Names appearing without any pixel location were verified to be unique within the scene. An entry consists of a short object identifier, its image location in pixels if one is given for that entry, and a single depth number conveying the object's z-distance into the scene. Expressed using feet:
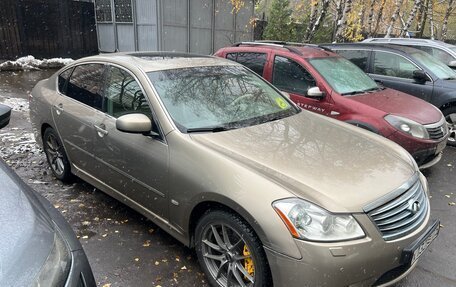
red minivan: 14.73
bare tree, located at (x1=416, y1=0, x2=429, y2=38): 55.61
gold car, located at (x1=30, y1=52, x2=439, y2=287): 7.07
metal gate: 42.37
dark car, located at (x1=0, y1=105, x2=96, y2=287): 4.74
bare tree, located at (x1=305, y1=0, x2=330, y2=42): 32.41
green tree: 46.06
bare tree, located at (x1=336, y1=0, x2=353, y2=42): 33.58
